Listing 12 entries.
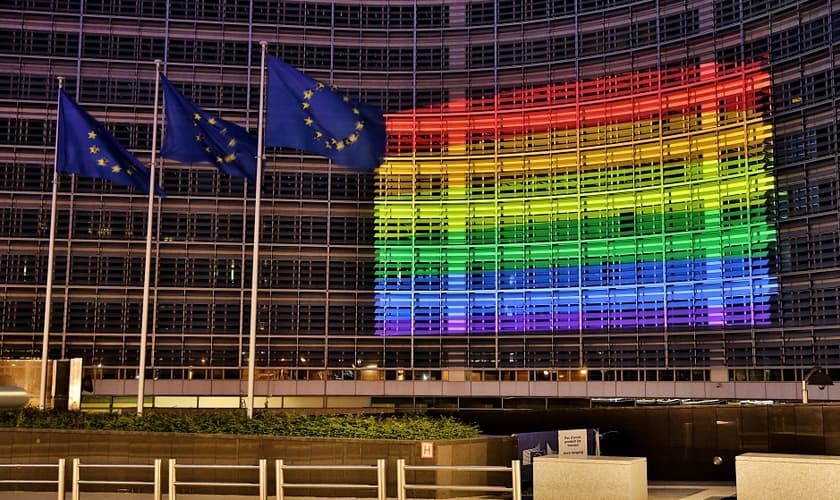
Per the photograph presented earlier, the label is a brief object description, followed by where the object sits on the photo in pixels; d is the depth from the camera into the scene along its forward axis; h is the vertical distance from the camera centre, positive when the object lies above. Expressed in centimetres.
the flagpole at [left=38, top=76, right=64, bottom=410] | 3444 +113
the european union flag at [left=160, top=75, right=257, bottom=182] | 3156 +616
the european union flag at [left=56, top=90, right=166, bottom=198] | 3344 +611
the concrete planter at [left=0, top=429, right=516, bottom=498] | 2244 -295
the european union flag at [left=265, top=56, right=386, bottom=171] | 2834 +604
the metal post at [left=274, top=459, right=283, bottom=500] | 1941 -284
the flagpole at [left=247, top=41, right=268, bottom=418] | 2962 +172
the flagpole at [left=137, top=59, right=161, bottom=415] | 3397 +94
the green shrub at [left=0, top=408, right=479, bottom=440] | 2342 -243
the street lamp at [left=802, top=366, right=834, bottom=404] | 3047 -151
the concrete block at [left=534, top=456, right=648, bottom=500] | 1780 -270
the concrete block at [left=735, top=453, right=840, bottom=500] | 1611 -243
